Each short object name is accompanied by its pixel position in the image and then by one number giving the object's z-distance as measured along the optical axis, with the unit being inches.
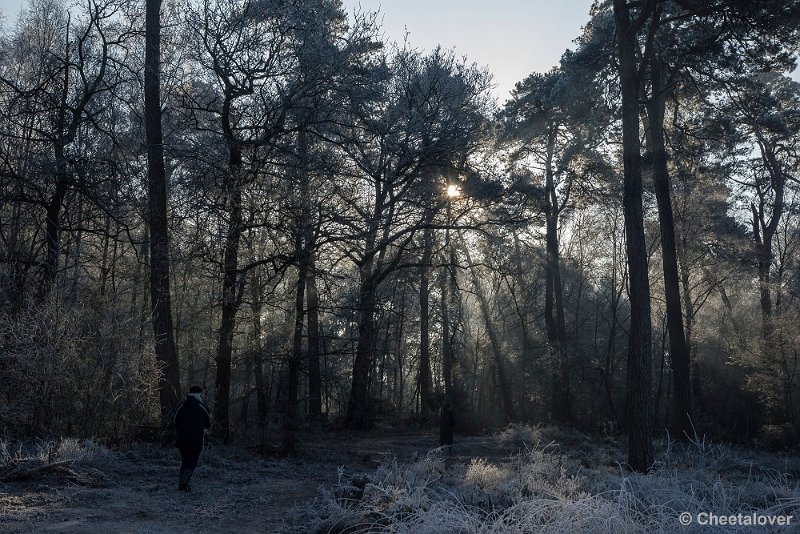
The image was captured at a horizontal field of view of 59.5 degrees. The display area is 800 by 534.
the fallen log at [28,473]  363.3
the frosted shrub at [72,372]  465.7
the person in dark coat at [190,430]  400.8
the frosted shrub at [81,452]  412.8
